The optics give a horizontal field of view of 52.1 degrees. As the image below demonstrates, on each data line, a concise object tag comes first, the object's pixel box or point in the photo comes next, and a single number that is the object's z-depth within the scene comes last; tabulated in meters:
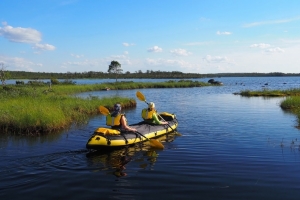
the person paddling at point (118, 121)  11.38
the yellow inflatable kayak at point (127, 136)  10.23
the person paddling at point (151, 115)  13.65
